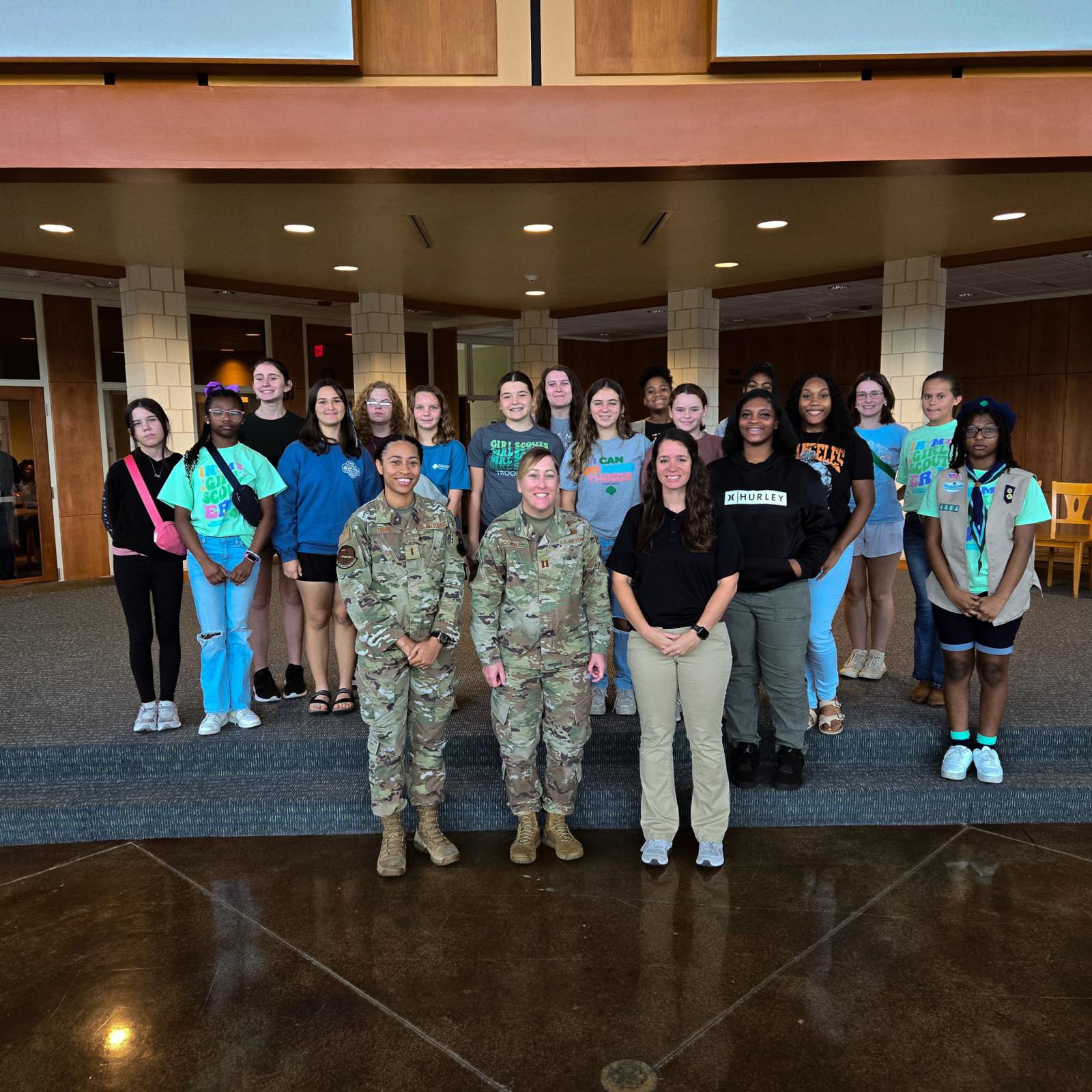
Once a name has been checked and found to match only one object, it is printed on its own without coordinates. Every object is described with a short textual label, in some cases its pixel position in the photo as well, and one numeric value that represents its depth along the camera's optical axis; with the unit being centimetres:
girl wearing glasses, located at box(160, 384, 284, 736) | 369
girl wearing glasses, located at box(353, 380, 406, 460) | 396
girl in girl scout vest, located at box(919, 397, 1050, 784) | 335
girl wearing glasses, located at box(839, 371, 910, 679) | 431
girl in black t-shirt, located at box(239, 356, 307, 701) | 413
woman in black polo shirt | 300
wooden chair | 736
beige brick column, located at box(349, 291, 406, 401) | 995
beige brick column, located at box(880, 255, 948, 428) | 819
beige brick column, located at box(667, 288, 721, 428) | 993
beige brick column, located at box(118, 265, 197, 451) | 808
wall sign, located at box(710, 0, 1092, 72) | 449
